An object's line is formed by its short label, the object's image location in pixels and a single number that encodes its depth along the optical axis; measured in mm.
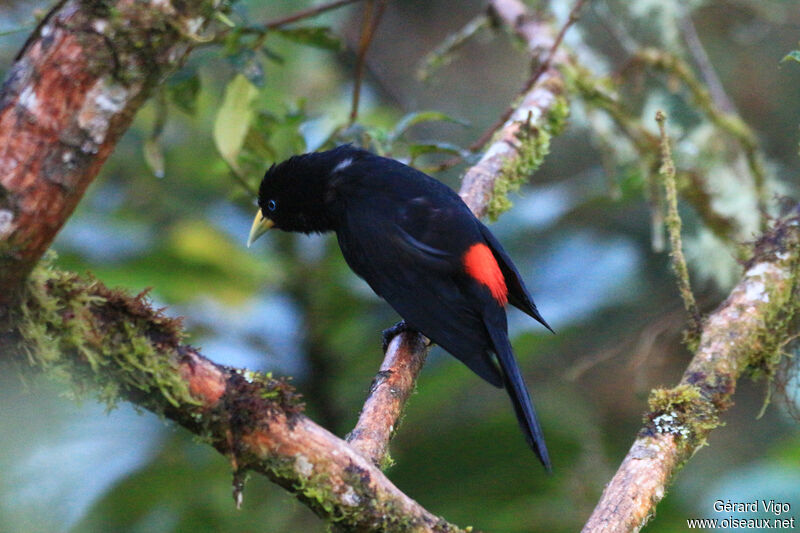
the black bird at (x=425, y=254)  4984
